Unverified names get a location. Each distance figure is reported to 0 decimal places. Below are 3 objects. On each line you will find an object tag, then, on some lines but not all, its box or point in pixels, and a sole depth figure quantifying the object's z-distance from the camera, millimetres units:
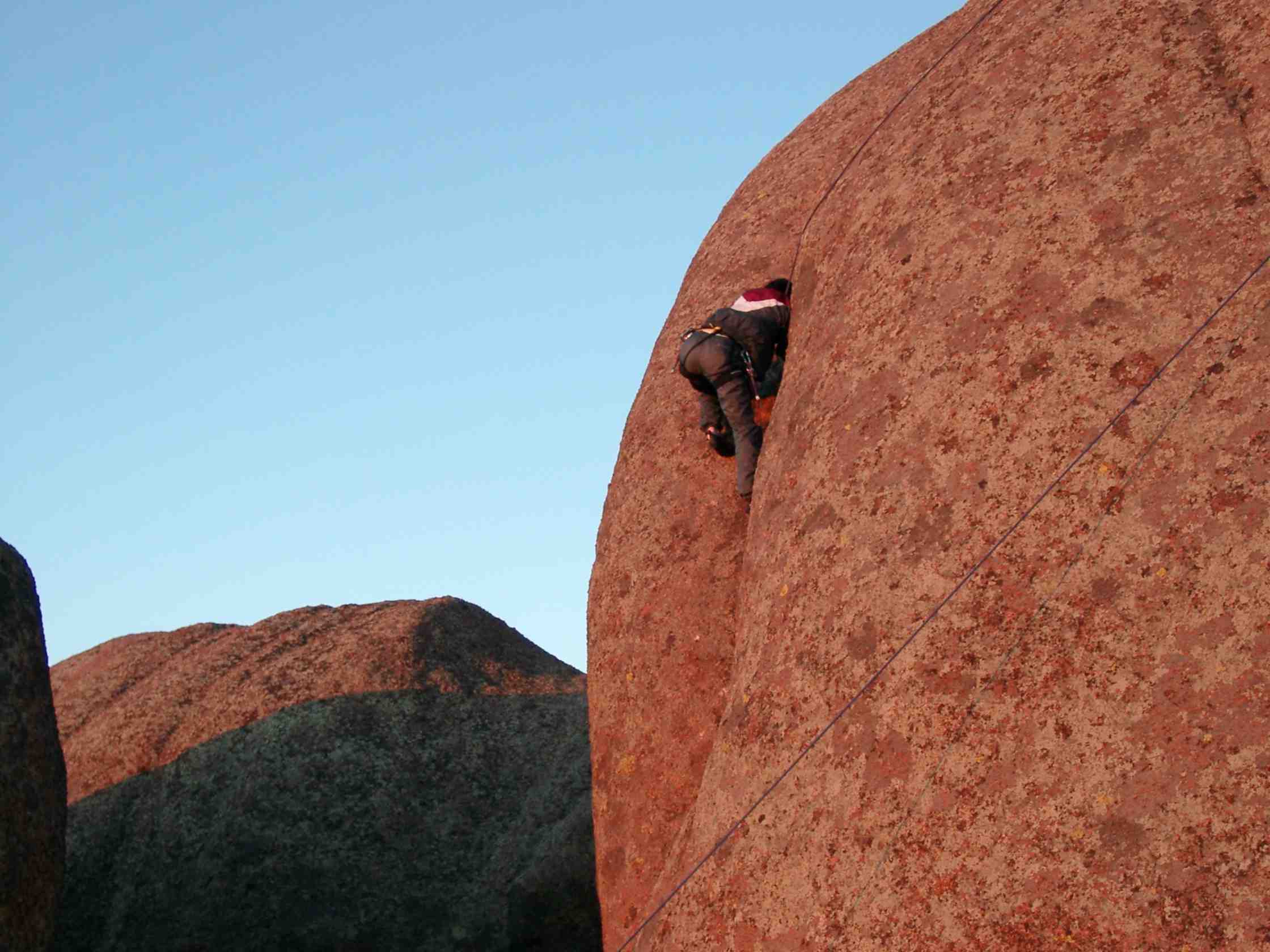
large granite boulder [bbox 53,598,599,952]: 15062
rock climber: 9539
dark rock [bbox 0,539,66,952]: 10812
